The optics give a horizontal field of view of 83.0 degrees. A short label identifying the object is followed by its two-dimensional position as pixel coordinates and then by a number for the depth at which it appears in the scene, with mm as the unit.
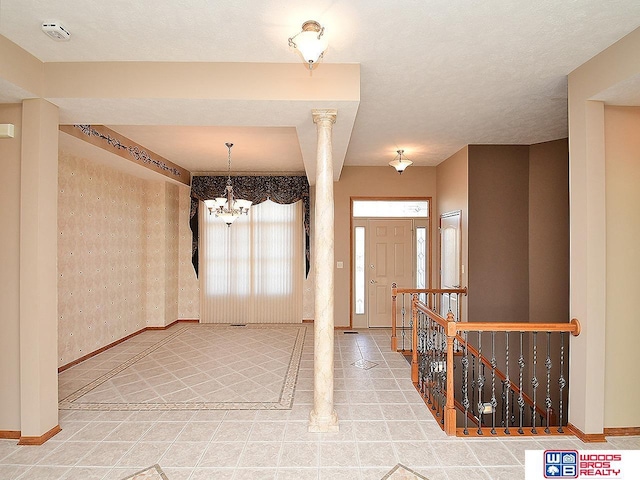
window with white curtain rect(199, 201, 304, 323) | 7363
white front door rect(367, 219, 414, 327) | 6898
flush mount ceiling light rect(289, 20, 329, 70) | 2273
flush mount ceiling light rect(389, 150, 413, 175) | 5434
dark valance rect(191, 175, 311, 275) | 7227
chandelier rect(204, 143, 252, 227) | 5465
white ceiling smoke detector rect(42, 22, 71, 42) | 2434
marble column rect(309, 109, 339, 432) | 3146
